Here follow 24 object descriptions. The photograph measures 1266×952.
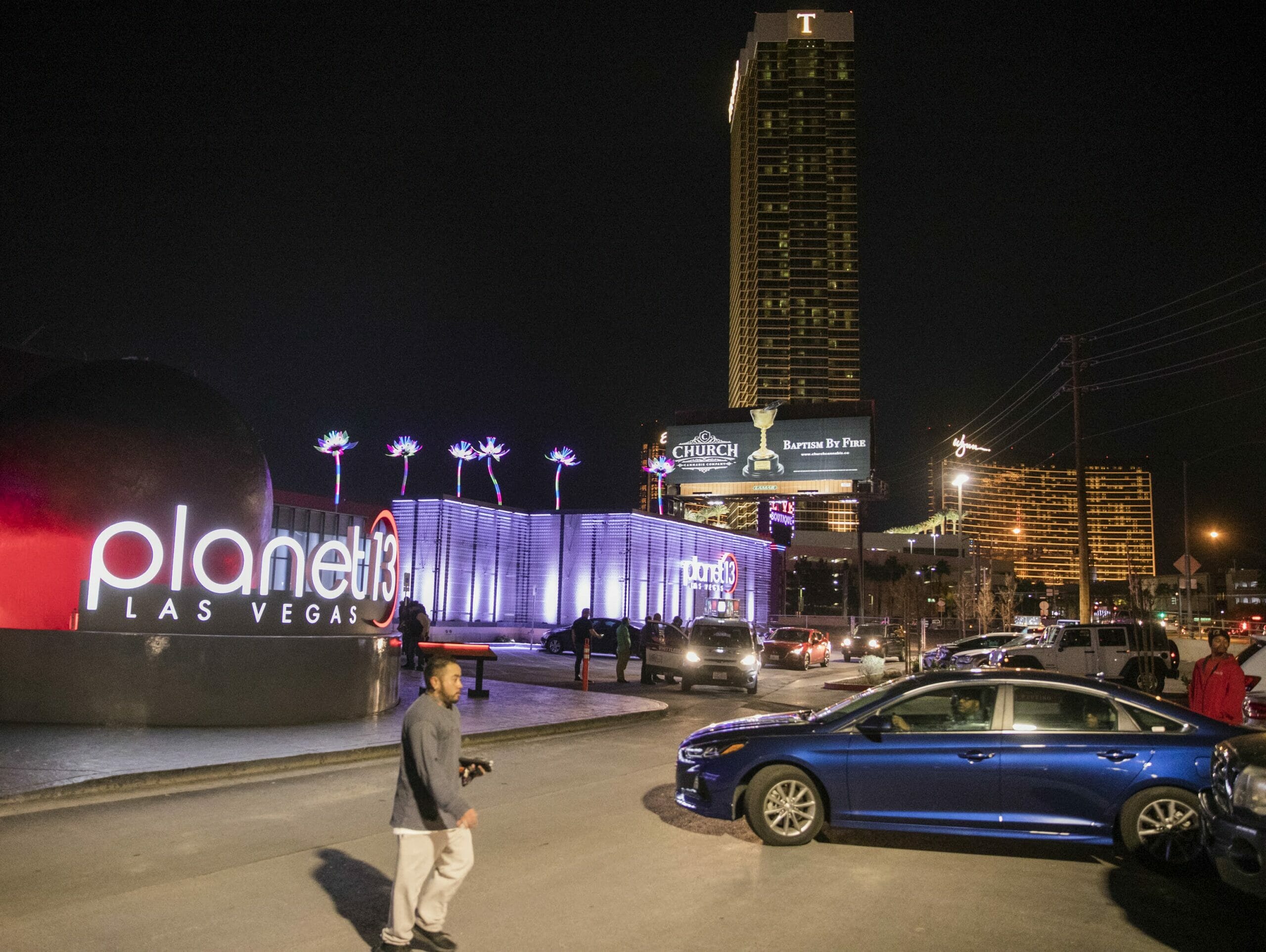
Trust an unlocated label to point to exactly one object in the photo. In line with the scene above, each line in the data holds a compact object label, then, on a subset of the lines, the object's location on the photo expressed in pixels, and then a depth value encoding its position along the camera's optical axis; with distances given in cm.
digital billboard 5512
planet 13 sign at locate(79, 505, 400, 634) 1389
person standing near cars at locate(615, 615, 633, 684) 2425
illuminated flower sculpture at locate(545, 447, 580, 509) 5119
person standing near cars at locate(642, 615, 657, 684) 2519
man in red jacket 986
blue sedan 734
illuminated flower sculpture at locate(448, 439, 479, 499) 4956
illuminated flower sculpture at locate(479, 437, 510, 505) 5031
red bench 1742
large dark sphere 1438
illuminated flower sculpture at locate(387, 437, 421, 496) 4800
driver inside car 771
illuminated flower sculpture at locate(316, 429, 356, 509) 4372
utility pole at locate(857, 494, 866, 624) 5047
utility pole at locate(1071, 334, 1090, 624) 2653
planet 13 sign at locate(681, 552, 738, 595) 5400
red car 3494
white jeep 2400
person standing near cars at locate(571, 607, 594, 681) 2384
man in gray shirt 506
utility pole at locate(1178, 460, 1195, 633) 3289
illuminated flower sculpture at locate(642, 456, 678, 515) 5844
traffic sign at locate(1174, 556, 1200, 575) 3222
